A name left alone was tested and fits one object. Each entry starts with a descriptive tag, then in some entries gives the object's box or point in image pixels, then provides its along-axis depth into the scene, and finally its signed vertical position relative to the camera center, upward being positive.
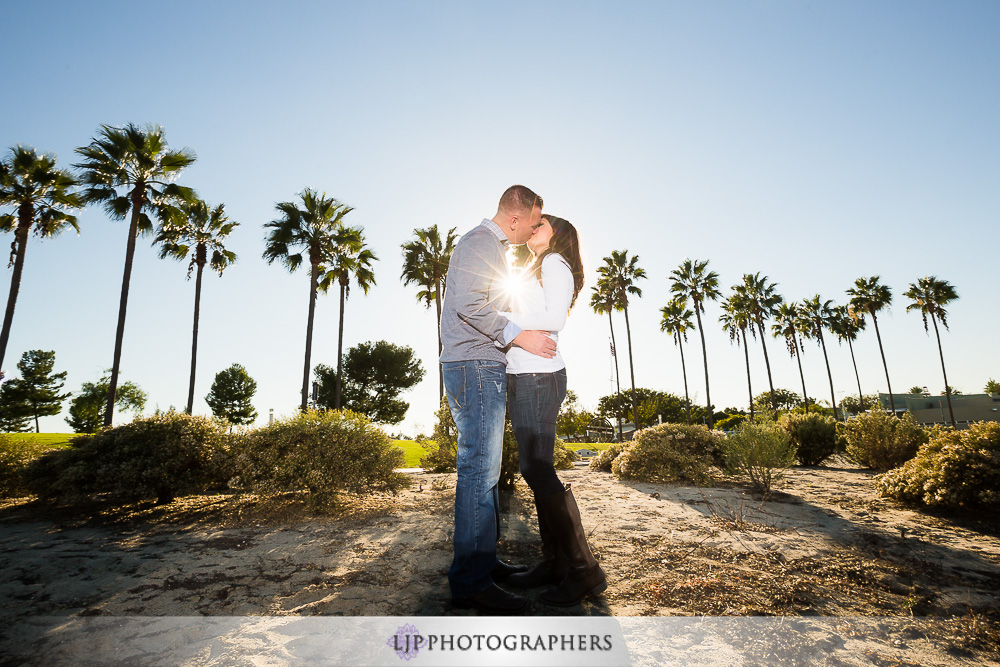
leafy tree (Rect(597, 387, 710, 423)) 65.50 +0.59
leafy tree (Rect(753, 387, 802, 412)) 92.88 +0.97
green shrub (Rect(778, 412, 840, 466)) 12.09 -1.03
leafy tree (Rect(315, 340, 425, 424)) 39.88 +3.68
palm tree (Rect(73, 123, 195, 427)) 14.66 +9.00
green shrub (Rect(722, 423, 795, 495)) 7.05 -0.83
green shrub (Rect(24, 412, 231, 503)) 5.70 -0.48
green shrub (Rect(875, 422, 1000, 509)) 4.77 -0.91
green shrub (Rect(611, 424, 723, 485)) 8.55 -0.99
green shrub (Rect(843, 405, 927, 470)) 9.34 -0.91
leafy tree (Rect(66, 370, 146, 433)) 50.35 +2.81
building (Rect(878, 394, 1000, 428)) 55.12 -1.75
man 2.38 +0.16
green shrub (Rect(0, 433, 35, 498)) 6.86 -0.45
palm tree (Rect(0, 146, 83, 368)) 14.39 +8.32
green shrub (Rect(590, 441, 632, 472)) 11.70 -1.33
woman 2.55 -0.13
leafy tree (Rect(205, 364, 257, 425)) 48.66 +3.52
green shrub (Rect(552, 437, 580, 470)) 9.27 -1.04
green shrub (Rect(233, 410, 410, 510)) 5.53 -0.48
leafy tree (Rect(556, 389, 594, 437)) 54.55 -1.67
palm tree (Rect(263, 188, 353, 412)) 18.34 +8.23
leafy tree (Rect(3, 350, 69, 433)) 47.59 +5.14
